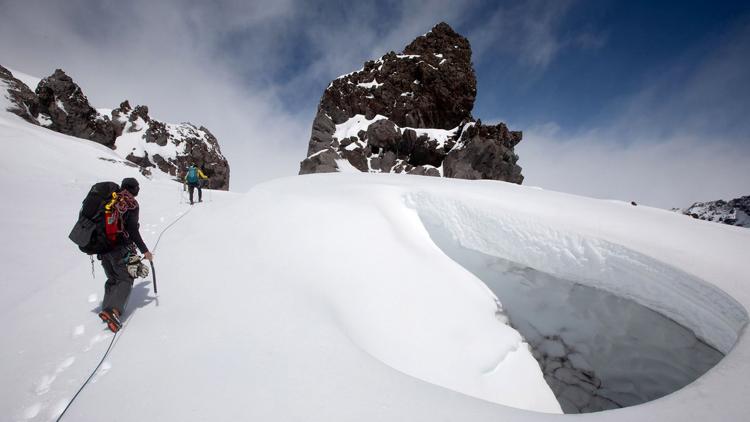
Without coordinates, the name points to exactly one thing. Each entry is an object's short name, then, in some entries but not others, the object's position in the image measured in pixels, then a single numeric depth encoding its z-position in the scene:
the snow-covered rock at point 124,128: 39.84
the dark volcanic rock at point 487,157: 55.03
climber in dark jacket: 3.78
